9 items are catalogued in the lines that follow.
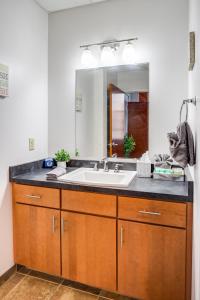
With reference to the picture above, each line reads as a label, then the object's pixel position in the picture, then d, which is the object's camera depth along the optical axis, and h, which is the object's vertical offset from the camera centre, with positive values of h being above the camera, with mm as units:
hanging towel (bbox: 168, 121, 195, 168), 1329 -42
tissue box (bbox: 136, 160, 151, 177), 1919 -242
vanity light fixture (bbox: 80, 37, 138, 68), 2035 +789
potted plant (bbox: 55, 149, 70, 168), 2262 -177
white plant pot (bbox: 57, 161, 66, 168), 2255 -235
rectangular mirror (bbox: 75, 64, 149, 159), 2072 +270
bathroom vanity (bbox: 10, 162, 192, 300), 1464 -661
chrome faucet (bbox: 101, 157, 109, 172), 2112 -217
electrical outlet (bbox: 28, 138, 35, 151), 2150 -38
